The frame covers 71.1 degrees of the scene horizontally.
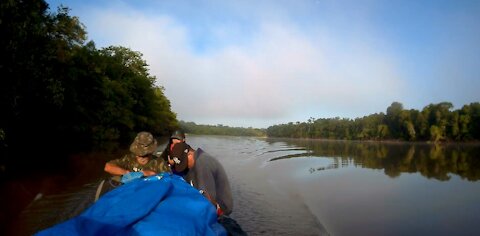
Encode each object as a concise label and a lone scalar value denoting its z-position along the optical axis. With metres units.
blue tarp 2.20
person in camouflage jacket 5.43
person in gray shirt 4.30
